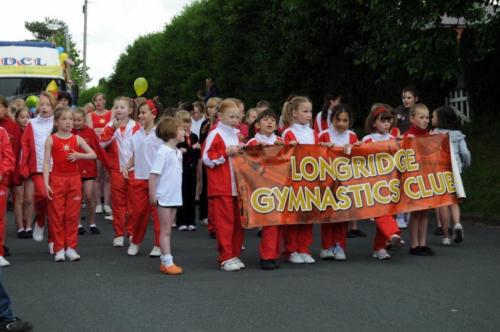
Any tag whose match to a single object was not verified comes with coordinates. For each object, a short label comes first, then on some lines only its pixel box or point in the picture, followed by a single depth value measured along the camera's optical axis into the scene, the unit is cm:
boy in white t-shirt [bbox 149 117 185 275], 1005
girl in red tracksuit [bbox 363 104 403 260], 1058
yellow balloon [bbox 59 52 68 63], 2698
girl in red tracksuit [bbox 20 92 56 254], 1218
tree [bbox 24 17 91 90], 10394
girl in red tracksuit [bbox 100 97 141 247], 1258
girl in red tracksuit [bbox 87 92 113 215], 1645
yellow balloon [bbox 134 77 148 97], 1977
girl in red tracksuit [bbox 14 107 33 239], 1339
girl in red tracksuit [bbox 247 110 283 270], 1017
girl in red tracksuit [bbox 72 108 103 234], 1338
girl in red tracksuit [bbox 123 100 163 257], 1155
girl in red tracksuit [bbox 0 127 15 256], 1023
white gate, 2358
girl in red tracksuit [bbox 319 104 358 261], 1089
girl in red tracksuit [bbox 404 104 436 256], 1120
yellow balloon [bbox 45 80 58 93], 2395
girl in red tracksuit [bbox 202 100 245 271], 1014
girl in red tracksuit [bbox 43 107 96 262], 1100
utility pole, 6794
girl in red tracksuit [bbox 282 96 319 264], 1061
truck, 2516
